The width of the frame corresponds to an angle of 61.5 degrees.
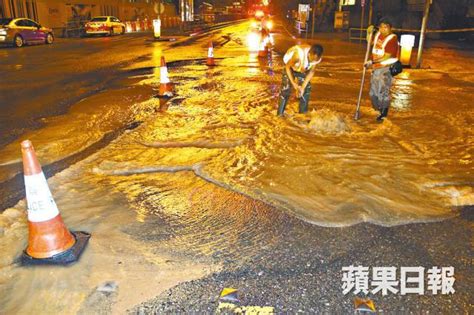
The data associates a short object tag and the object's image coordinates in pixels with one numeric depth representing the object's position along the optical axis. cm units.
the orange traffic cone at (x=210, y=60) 1393
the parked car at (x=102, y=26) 2920
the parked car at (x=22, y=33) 2031
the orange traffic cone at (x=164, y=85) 898
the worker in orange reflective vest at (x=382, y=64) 649
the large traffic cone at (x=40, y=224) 304
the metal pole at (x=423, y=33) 1287
